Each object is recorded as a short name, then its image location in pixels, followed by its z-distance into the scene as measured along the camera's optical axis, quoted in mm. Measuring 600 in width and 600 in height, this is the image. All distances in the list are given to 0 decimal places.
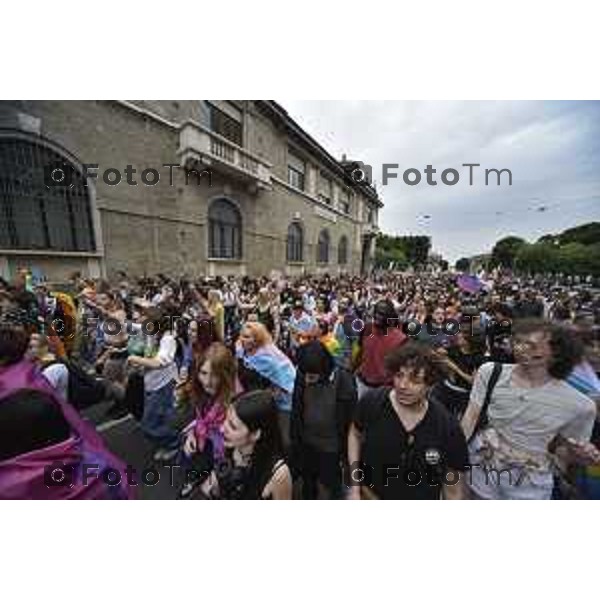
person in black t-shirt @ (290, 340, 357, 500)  2018
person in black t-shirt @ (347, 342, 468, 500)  1507
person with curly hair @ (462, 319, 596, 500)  1582
